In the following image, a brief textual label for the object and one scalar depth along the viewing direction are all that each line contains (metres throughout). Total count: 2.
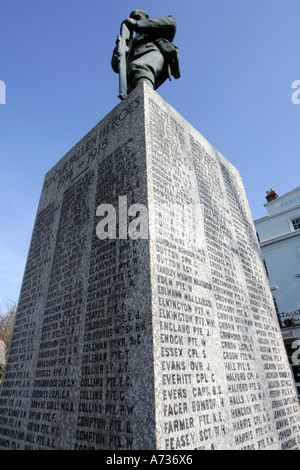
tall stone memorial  2.62
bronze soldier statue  5.75
